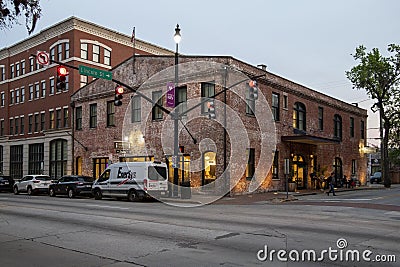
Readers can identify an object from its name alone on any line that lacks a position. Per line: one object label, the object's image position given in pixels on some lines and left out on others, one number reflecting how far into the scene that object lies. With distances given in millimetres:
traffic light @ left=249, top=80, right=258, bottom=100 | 19906
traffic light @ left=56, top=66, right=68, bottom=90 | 17264
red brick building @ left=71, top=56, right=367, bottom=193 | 27344
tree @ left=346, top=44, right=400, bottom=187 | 39344
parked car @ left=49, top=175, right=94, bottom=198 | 27891
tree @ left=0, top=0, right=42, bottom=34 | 8648
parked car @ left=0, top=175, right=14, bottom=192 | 37006
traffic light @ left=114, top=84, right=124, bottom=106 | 21109
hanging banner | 23391
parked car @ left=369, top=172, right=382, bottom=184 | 58469
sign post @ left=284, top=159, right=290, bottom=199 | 24634
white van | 23391
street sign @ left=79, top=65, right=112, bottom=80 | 18975
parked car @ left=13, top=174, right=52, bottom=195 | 31812
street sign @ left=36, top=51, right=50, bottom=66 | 17283
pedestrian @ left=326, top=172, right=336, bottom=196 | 28147
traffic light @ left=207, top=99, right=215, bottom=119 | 21906
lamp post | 23078
